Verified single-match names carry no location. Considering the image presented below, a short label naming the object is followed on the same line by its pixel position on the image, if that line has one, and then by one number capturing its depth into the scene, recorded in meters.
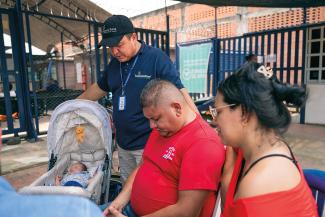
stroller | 2.88
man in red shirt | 1.52
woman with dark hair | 0.98
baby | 2.74
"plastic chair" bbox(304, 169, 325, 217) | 1.42
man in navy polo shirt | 2.46
